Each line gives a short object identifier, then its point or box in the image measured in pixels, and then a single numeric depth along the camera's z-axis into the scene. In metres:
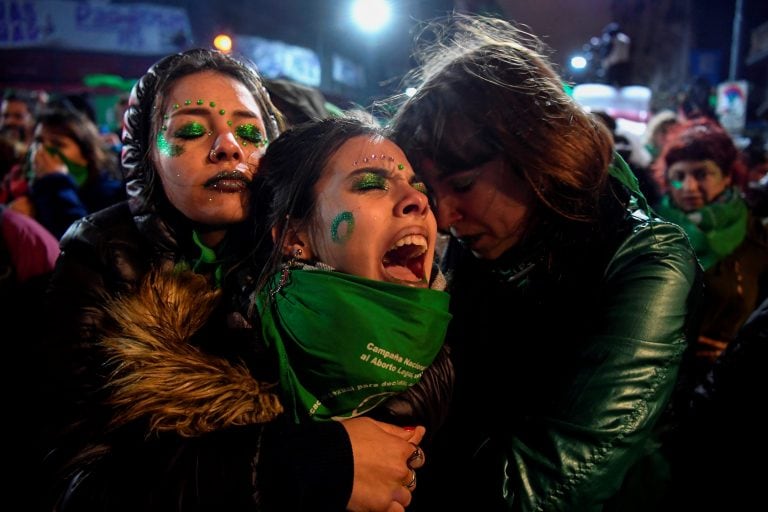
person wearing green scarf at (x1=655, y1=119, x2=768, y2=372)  1.15
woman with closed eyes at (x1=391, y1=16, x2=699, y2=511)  0.47
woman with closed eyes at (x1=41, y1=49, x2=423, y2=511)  0.46
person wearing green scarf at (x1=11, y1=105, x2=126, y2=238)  1.25
